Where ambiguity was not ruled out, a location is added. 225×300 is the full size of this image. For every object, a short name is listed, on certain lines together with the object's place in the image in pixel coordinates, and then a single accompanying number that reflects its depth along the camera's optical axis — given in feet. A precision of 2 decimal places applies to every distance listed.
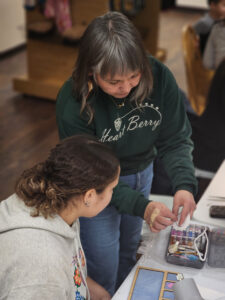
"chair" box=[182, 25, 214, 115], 10.30
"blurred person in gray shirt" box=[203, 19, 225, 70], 10.73
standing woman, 4.23
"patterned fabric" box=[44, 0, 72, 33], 12.95
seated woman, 3.39
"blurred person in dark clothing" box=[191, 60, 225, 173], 7.61
